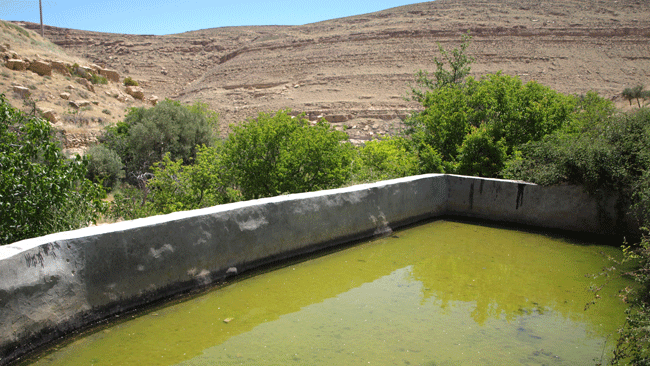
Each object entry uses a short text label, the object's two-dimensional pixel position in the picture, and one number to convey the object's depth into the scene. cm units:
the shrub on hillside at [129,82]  3826
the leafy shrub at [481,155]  966
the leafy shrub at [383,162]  976
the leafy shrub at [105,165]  1692
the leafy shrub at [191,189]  981
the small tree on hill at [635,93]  3416
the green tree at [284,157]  873
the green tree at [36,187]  479
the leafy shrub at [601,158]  715
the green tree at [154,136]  1897
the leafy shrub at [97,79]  3105
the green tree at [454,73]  1728
